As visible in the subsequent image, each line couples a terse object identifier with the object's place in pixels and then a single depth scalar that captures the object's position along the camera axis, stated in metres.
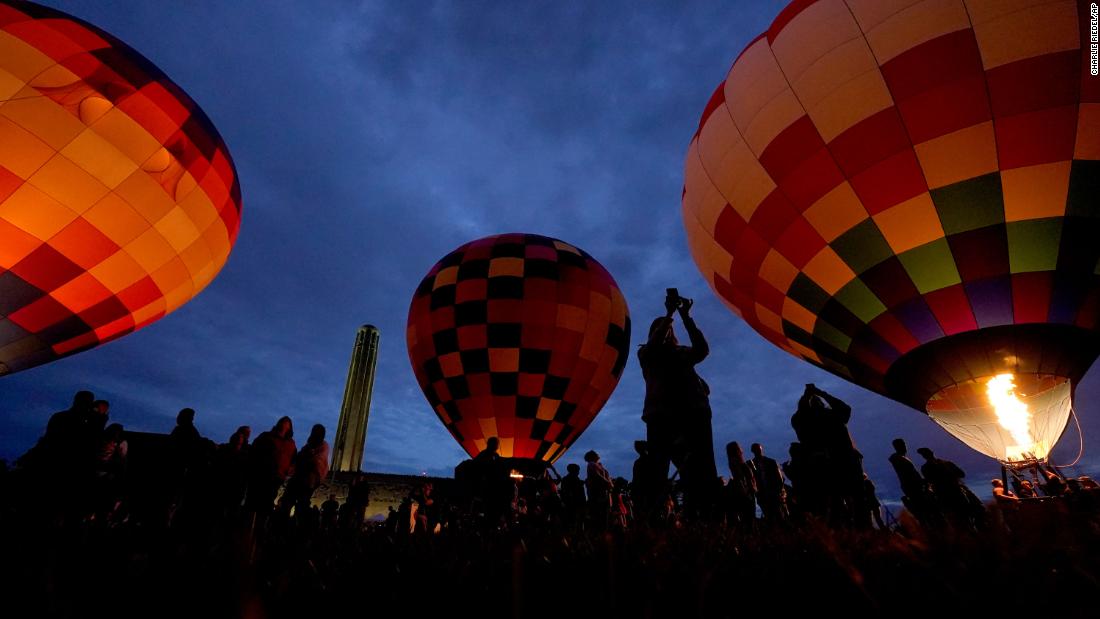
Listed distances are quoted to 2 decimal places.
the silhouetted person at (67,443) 4.17
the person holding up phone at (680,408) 4.04
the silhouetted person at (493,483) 6.24
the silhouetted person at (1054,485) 7.14
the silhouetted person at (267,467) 4.96
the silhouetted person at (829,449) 4.77
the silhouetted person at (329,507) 8.26
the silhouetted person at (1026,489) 7.92
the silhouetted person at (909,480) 5.54
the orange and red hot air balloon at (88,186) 7.20
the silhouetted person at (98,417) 4.43
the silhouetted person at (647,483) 4.19
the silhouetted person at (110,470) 4.67
